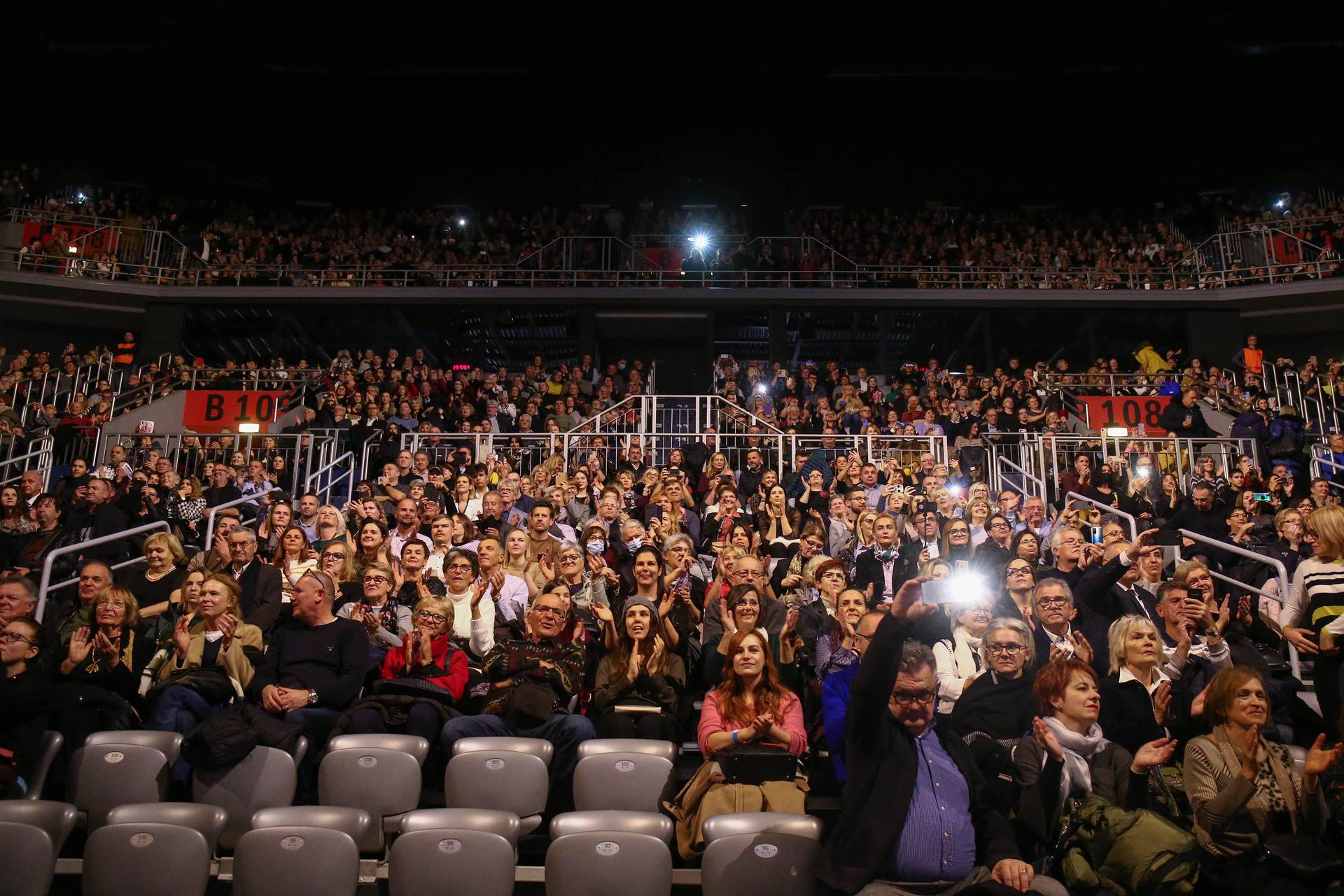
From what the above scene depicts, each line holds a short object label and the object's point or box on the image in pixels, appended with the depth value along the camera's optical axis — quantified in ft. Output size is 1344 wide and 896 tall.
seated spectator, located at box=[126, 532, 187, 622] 19.54
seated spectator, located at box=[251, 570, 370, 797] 14.07
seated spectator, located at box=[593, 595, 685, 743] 14.14
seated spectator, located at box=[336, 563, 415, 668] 16.03
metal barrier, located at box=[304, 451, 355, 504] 32.40
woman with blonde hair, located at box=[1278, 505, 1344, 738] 13.20
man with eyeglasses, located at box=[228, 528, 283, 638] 17.28
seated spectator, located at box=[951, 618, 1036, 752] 12.52
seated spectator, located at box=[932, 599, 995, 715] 14.51
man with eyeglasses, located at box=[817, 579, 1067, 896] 9.74
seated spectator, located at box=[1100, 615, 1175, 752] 12.22
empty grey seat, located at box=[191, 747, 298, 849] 12.69
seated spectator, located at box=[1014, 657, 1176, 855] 10.95
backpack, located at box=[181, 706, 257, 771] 12.72
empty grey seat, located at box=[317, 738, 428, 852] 12.49
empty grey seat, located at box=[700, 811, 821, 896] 10.40
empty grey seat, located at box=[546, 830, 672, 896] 10.48
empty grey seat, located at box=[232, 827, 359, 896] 10.49
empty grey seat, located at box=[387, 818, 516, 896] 10.49
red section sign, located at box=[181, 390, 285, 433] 45.34
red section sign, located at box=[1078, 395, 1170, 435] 44.14
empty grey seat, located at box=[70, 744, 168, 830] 12.65
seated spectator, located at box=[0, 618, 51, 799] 12.65
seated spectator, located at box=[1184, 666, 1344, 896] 10.56
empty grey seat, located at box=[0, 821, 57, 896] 10.66
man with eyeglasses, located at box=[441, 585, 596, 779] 13.75
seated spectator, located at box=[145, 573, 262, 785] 14.10
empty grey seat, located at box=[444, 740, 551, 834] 12.48
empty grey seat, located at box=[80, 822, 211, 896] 10.68
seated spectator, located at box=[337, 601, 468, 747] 13.92
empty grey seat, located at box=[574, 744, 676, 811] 12.51
